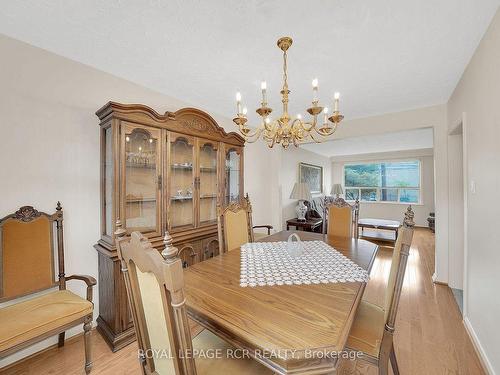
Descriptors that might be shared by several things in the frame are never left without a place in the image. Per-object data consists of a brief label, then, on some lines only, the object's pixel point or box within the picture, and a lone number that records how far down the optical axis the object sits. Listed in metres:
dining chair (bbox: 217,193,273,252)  2.06
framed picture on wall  5.58
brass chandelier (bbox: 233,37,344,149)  1.49
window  6.82
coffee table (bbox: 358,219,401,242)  4.80
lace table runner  1.27
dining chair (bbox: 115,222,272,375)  0.65
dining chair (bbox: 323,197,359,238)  2.44
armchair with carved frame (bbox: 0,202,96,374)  1.30
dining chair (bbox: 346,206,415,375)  1.06
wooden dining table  0.75
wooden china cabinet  1.82
